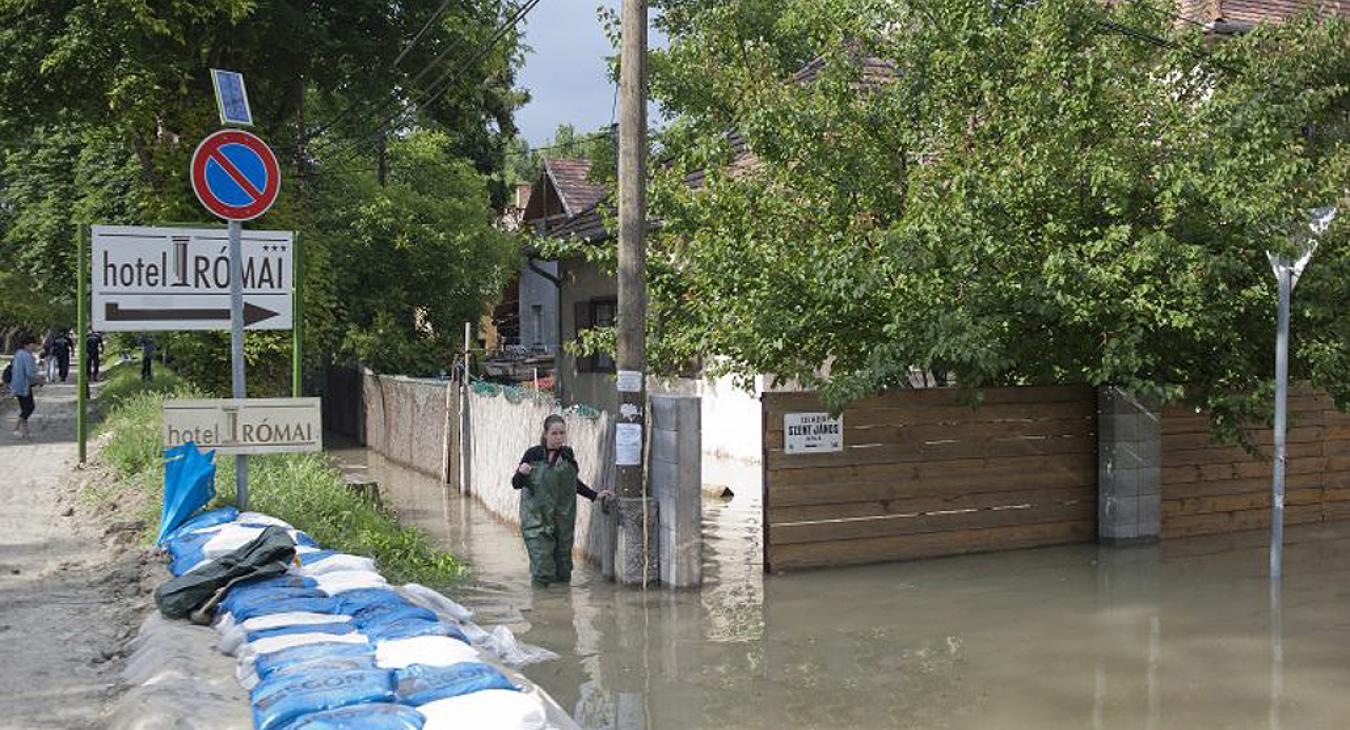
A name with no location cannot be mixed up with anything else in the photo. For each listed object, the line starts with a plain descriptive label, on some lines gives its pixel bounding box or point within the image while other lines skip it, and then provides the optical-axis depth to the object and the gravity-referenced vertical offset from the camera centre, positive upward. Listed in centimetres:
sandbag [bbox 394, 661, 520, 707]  532 -139
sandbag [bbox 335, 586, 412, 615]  681 -133
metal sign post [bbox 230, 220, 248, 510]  897 +28
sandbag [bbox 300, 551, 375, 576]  781 -130
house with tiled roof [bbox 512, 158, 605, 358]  3206 +345
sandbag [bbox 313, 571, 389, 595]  729 -132
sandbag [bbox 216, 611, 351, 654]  630 -135
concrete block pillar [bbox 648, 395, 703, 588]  1038 -107
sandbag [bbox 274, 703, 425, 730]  477 -137
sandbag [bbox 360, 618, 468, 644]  627 -136
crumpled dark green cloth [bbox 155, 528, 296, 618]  713 -124
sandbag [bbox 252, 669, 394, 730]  493 -135
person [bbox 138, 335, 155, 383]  3212 -11
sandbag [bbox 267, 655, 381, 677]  550 -134
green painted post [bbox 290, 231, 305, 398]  1109 +29
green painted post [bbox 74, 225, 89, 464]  1282 +16
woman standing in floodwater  1053 -119
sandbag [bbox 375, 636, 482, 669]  582 -138
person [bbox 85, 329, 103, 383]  4094 -12
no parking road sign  862 +119
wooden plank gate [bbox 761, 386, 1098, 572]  1130 -116
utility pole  1050 +35
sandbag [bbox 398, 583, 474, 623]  778 -152
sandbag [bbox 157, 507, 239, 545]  918 -121
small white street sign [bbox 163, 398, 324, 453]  898 -51
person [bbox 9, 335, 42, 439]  2197 -56
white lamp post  1011 -3
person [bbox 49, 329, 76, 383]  4312 -6
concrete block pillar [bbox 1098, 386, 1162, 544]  1256 -105
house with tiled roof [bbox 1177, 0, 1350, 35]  1848 +512
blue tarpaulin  952 -97
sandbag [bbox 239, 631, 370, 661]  599 -136
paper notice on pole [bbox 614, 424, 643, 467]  1048 -74
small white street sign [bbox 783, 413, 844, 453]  1123 -70
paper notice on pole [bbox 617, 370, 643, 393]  1047 -23
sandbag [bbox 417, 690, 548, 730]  504 -142
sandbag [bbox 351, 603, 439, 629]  656 -134
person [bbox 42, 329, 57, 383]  4664 -6
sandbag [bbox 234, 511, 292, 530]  899 -118
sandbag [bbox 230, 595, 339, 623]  662 -132
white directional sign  941 +53
